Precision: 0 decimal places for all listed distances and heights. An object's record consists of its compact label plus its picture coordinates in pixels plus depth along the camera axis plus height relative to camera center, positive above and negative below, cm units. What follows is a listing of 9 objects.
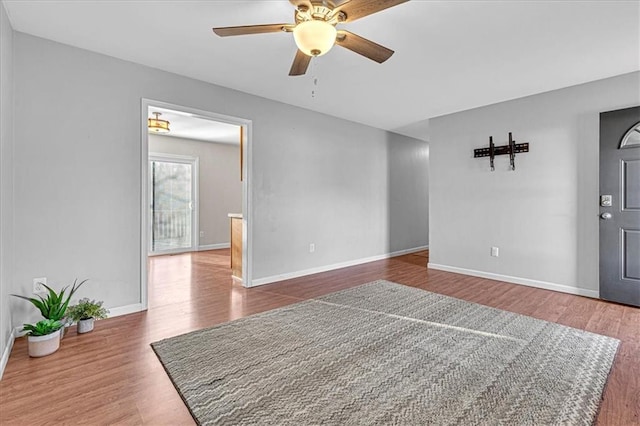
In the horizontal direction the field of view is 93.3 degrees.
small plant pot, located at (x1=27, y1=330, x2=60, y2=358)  214 -94
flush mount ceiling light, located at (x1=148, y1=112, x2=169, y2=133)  481 +144
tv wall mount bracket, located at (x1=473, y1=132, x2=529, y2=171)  407 +88
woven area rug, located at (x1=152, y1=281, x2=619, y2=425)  156 -101
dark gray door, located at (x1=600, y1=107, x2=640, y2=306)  319 +7
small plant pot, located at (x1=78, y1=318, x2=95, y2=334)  255 -95
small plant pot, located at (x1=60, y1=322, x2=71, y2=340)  243 -97
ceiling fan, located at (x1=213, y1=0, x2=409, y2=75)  181 +122
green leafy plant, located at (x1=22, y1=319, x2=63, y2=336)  217 -83
